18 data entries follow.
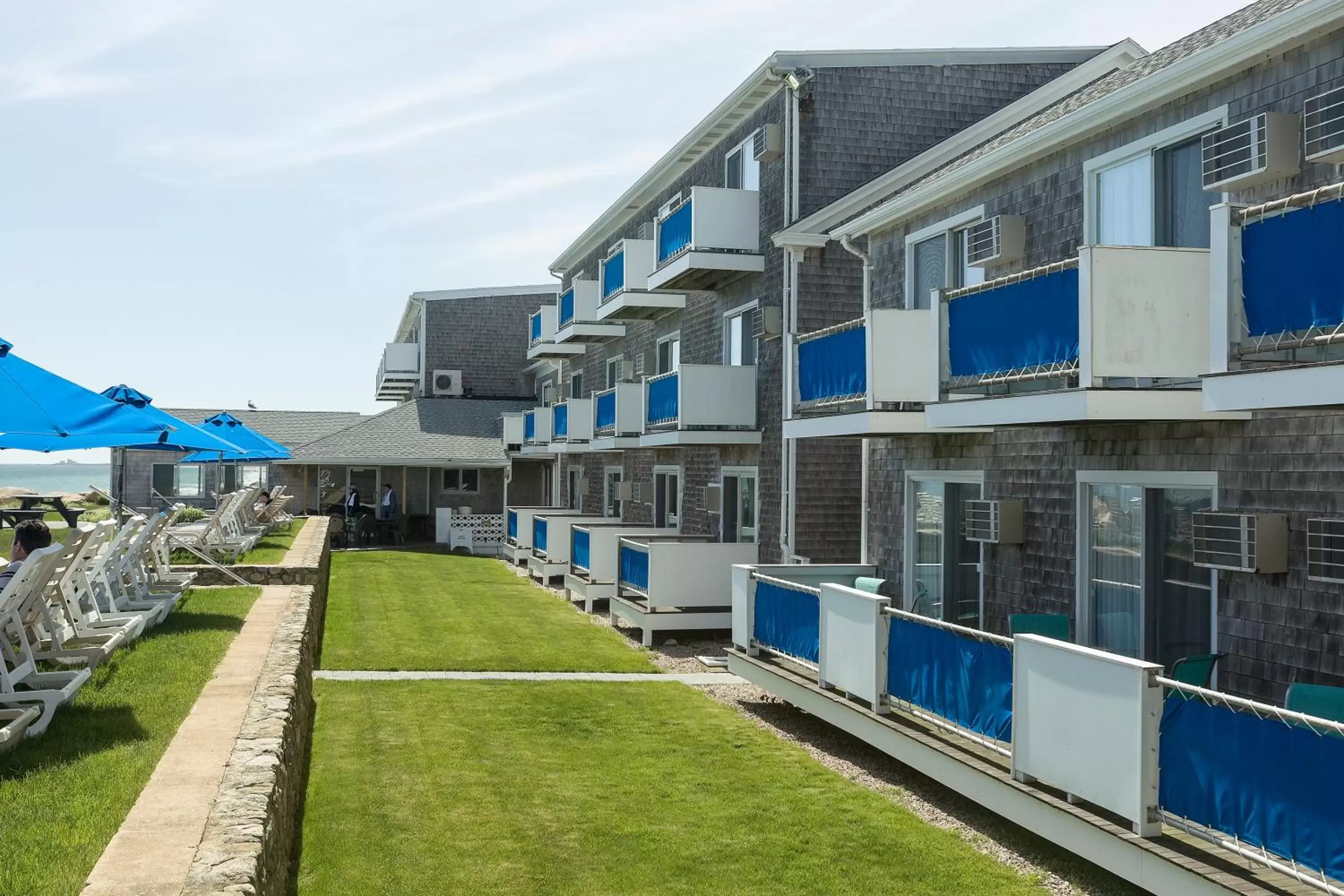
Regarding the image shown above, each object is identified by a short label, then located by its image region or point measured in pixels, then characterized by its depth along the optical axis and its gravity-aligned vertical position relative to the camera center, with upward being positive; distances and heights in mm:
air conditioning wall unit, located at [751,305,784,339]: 18766 +2262
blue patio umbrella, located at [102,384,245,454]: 12898 +460
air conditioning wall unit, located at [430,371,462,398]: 46500 +3194
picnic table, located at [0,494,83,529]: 34625 -1288
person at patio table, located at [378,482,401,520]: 38000 -1086
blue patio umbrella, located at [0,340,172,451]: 9156 +411
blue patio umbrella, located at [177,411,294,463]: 27875 +686
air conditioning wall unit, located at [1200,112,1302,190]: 8602 +2258
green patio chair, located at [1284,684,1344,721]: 7449 -1309
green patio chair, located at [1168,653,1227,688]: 8492 -1298
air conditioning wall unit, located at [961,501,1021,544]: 11922 -435
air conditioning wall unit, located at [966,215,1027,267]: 11938 +2231
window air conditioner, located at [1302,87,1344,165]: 8281 +2333
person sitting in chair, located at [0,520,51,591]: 13086 -719
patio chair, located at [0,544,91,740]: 8203 -1438
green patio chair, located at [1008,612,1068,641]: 10742 -1256
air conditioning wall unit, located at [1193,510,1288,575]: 8625 -437
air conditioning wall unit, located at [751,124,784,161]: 19094 +4979
